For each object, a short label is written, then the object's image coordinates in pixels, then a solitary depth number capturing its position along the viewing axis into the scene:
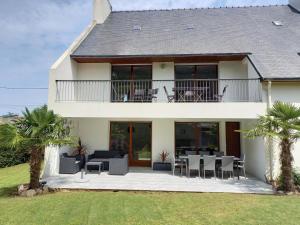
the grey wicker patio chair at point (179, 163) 12.08
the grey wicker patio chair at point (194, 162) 11.20
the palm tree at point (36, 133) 8.72
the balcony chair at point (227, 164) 10.88
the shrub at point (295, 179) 9.25
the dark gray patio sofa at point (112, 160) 11.74
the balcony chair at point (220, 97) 12.63
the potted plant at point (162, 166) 13.23
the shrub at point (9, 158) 16.11
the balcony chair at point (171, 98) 12.84
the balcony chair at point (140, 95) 13.51
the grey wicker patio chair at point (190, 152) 13.19
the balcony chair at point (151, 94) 12.83
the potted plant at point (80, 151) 13.32
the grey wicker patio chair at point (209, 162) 11.05
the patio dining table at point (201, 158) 11.31
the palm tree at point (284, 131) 8.98
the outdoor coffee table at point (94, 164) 11.89
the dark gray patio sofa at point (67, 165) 12.00
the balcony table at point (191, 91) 12.85
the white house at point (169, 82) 11.55
